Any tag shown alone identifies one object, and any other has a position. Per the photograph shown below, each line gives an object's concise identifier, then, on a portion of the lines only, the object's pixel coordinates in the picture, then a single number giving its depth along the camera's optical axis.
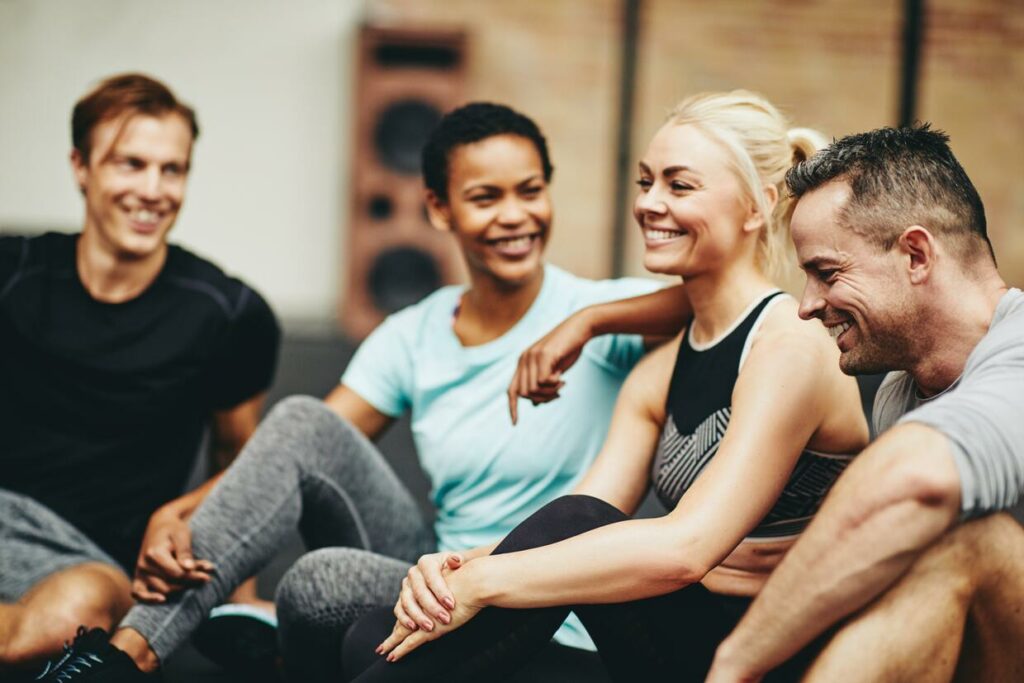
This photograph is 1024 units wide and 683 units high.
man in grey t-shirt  2.16
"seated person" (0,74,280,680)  2.83
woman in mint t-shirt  2.59
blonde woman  2.30
